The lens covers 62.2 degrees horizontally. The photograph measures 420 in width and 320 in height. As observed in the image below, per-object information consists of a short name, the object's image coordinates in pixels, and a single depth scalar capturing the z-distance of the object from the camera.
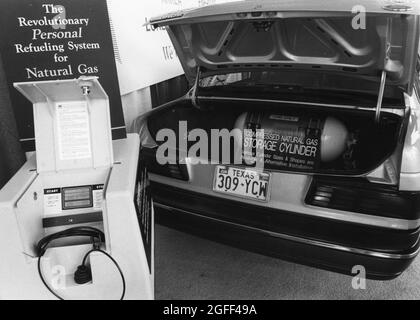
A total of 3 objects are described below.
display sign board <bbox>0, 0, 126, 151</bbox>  1.50
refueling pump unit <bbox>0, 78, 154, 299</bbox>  1.10
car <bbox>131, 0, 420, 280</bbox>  1.26
